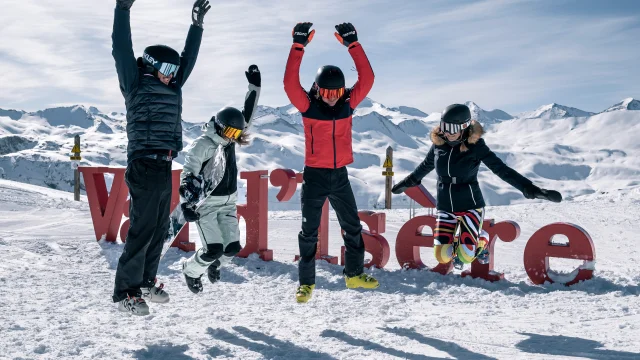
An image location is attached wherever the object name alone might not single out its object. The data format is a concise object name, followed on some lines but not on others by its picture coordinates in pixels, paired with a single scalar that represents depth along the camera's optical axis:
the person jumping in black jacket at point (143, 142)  4.34
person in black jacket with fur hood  5.15
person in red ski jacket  4.95
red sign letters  6.20
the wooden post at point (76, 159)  19.59
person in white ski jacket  5.20
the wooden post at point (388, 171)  17.38
